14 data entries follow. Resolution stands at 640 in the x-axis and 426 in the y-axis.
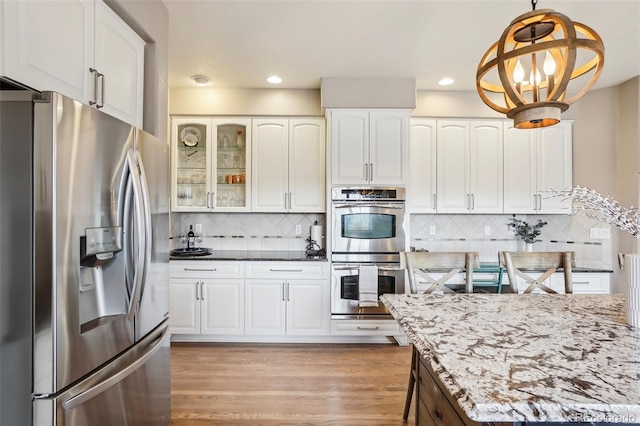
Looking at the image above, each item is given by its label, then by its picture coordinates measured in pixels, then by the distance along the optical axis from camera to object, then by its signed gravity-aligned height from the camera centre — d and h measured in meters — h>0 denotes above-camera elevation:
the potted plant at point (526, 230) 3.81 -0.17
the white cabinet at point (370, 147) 3.47 +0.69
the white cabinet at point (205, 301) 3.38 -0.86
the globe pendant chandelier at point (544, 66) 1.21 +0.58
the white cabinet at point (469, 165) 3.73 +0.55
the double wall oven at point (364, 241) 3.41 -0.27
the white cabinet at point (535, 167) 3.71 +0.52
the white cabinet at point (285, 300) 3.38 -0.86
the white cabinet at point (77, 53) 1.18 +0.68
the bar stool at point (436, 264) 1.97 -0.29
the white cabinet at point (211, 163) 3.75 +0.56
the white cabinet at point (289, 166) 3.73 +0.53
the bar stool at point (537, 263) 2.01 -0.29
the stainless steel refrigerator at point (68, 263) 1.17 -0.19
